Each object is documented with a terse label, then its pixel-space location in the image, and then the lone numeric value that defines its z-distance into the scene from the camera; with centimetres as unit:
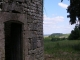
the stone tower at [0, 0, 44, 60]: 388
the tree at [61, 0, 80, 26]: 1244
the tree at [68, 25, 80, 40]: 2278
